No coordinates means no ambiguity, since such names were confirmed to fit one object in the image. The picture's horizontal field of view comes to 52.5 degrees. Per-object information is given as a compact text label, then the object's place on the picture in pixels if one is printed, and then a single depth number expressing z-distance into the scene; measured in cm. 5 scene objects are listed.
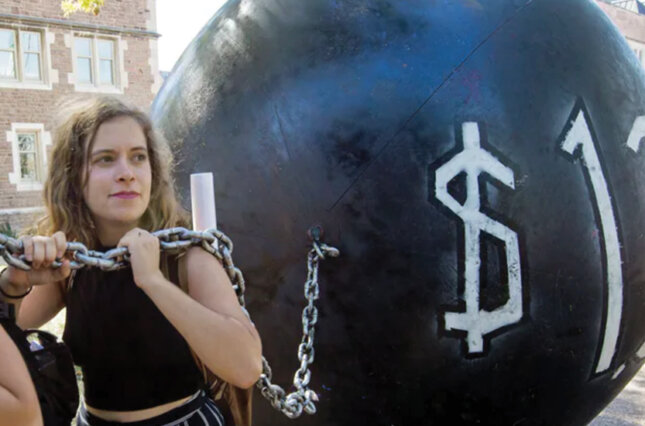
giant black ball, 232
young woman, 158
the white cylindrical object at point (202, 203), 190
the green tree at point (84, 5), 729
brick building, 1903
